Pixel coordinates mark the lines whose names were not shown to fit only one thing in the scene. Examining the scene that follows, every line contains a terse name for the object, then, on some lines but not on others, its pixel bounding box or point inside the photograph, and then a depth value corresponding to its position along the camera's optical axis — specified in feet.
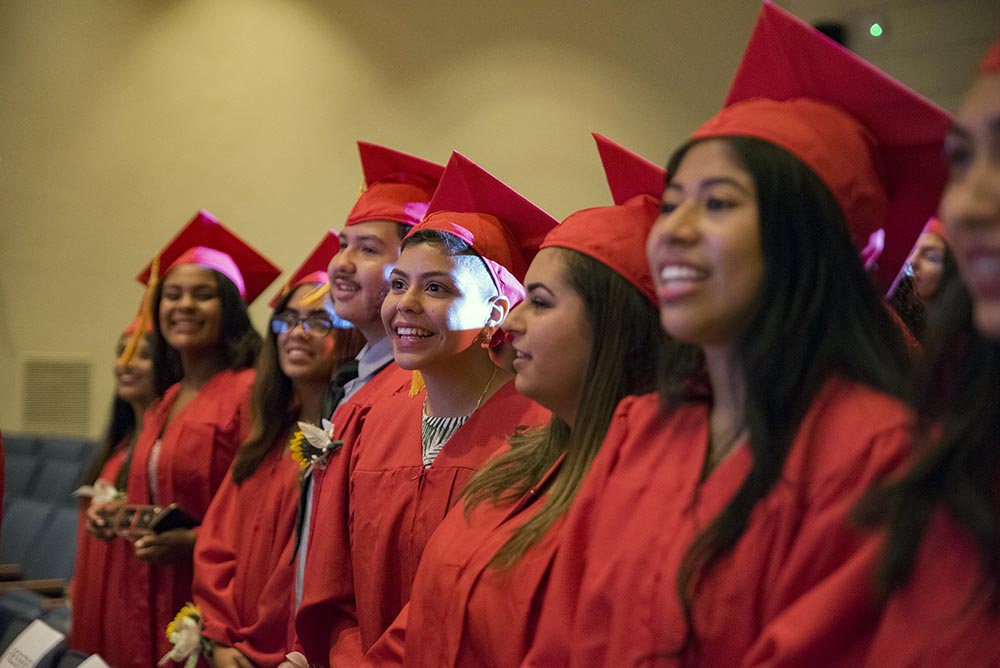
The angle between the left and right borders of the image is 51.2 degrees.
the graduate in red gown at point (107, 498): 12.80
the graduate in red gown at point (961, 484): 3.28
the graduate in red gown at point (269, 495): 9.95
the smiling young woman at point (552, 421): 5.90
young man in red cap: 8.57
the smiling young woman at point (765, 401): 3.96
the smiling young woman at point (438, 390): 7.76
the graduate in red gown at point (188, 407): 12.34
